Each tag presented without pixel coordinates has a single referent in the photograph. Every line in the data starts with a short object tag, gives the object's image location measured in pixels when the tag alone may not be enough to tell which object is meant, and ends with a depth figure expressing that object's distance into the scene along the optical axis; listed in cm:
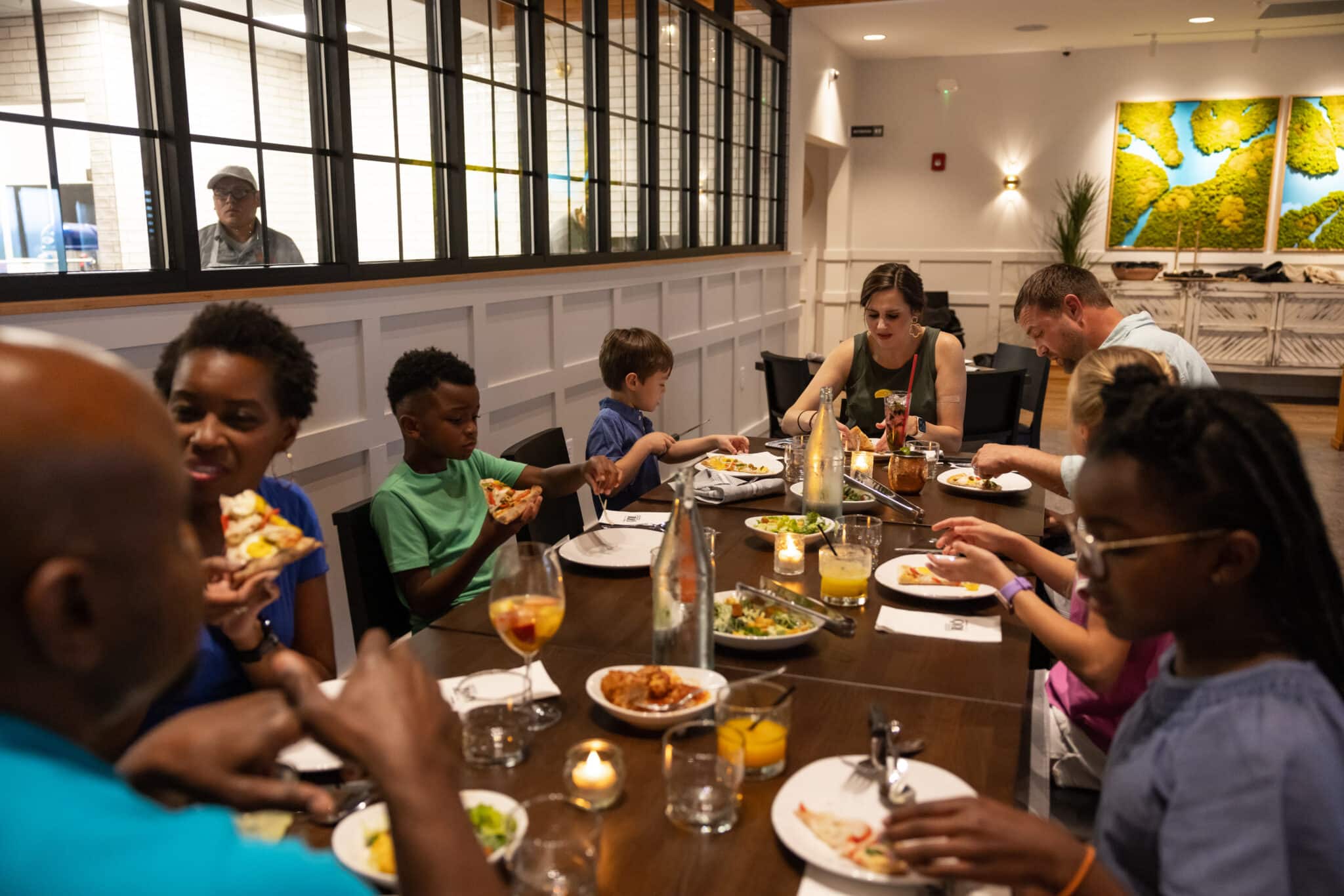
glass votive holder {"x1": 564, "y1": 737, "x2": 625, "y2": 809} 112
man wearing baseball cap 277
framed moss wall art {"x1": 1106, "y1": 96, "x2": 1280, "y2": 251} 905
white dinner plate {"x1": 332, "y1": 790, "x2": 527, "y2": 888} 98
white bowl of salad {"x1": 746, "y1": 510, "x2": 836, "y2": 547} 220
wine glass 134
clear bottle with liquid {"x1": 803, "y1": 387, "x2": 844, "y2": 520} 232
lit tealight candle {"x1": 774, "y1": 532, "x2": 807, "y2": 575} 199
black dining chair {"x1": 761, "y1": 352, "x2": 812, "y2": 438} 467
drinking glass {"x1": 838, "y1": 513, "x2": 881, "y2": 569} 199
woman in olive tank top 360
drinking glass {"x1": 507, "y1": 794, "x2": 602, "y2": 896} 93
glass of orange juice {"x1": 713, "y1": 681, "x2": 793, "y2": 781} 118
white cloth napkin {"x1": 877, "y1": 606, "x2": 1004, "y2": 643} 169
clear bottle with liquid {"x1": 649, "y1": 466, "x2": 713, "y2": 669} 143
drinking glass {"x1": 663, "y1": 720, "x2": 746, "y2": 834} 110
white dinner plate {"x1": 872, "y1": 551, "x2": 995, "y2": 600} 182
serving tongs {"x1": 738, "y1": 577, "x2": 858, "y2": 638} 163
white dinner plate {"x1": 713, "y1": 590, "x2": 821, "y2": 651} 155
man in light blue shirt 287
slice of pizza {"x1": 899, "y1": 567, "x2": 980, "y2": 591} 188
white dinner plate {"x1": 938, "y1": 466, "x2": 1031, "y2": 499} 274
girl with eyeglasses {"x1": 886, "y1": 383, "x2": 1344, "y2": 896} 91
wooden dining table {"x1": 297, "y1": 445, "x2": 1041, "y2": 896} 104
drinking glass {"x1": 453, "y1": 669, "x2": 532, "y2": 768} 124
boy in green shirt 206
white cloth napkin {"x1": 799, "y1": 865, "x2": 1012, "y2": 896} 99
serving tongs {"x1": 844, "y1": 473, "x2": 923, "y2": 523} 247
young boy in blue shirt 304
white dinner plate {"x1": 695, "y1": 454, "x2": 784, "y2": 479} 284
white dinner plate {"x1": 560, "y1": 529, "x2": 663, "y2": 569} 201
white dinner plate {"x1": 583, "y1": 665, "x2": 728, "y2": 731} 128
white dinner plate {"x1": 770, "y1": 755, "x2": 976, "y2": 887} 105
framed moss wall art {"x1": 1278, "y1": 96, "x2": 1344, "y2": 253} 884
